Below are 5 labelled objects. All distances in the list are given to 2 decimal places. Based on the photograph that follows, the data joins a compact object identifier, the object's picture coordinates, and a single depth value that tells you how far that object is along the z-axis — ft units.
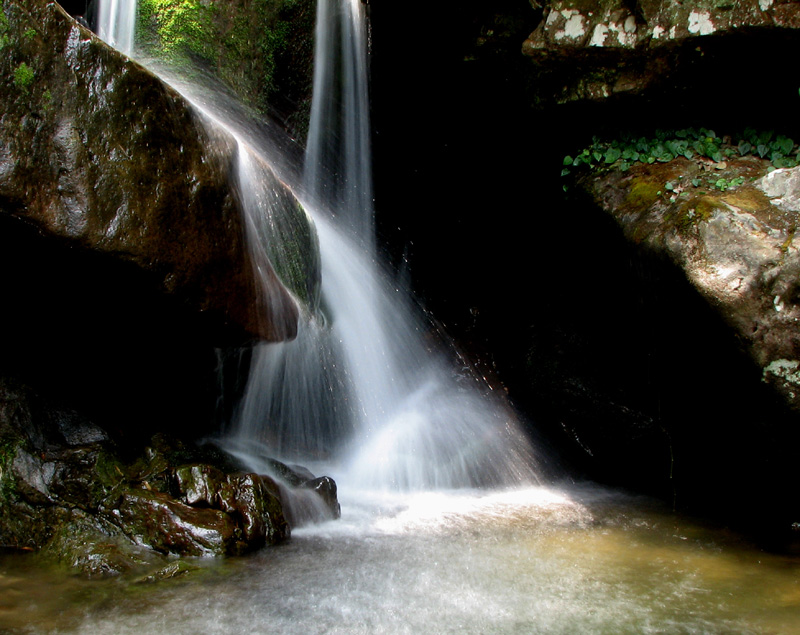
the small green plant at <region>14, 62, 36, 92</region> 10.05
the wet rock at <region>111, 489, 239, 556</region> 11.80
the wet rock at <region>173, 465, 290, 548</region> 12.71
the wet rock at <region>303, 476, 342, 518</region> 15.08
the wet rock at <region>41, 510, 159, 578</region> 10.87
